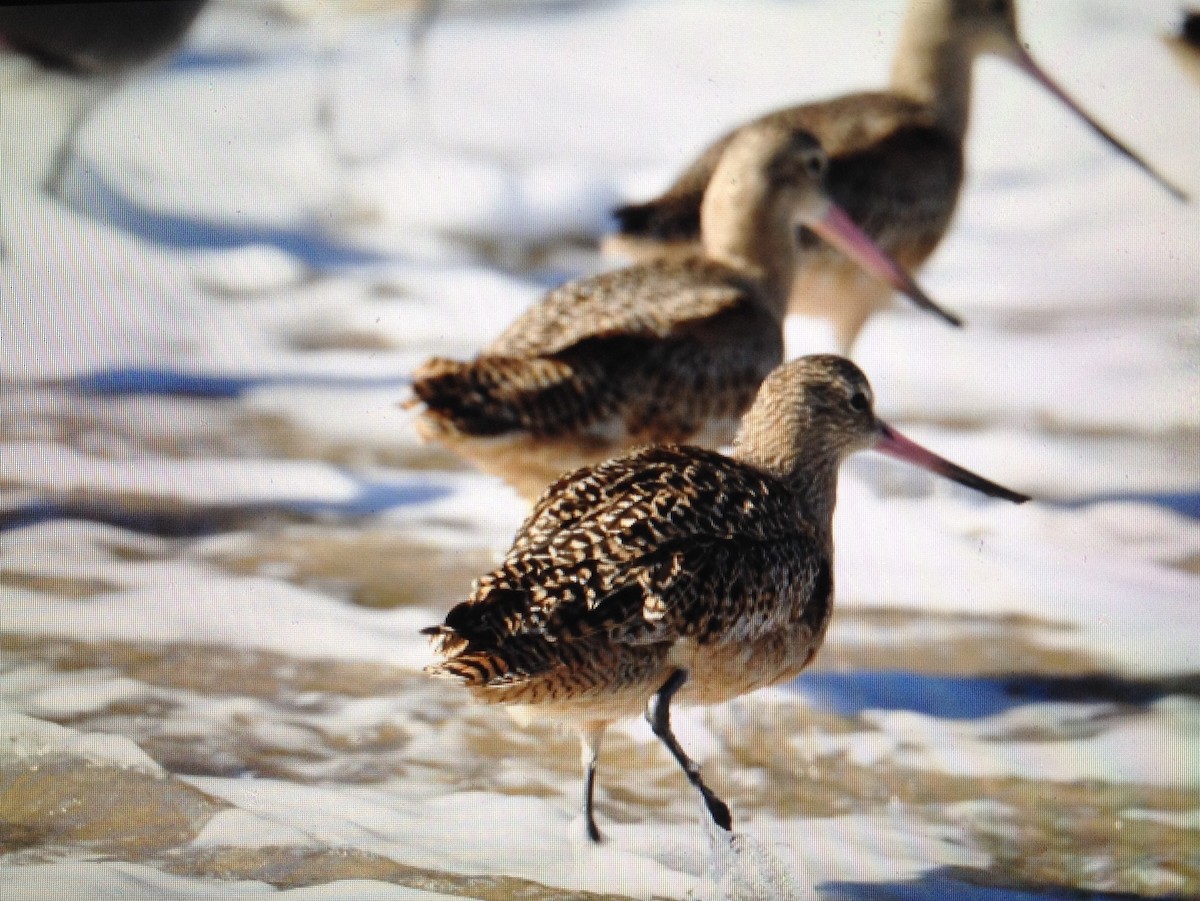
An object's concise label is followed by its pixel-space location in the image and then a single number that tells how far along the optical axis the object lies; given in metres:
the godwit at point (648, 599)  4.11
